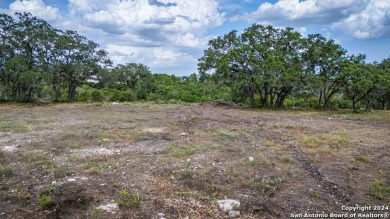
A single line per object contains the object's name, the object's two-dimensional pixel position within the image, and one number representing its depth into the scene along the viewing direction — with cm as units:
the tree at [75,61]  2755
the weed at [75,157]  739
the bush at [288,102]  3509
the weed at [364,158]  775
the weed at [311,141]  954
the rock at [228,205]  481
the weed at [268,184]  573
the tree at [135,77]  3800
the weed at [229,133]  1076
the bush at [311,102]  3206
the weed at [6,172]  621
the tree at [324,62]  2182
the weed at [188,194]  531
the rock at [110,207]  471
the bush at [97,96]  3212
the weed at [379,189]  543
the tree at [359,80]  2019
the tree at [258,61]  2227
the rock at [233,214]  461
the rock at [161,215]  455
